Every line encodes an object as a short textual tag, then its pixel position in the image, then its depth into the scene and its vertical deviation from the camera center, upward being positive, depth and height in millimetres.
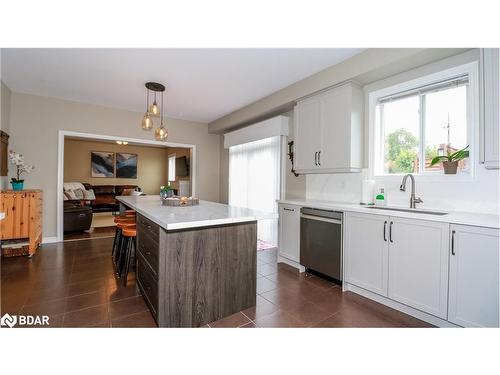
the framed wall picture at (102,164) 8070 +824
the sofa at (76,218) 4633 -655
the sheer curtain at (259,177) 4141 +220
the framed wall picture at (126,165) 8523 +825
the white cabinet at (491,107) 1695 +636
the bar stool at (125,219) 2727 -398
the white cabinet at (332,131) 2736 +755
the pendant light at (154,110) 2822 +956
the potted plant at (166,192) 2964 -63
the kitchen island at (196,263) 1659 -602
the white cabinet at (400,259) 1801 -616
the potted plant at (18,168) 3497 +286
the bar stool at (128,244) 2490 -647
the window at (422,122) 2215 +753
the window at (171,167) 8872 +793
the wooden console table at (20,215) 3211 -431
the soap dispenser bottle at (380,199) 2611 -105
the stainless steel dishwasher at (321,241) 2523 -610
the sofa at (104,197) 7492 -353
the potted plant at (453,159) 2145 +308
